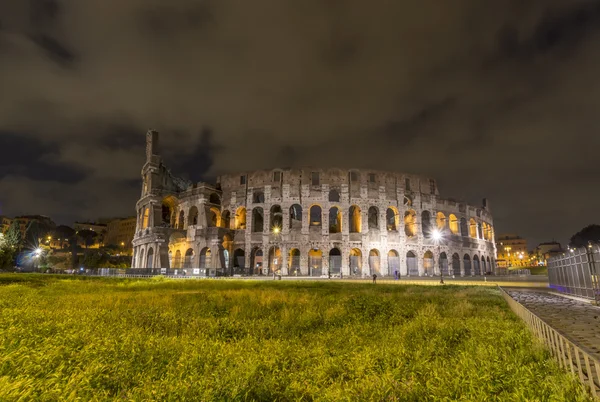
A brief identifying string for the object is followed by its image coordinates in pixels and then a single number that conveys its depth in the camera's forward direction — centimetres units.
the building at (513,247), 14562
